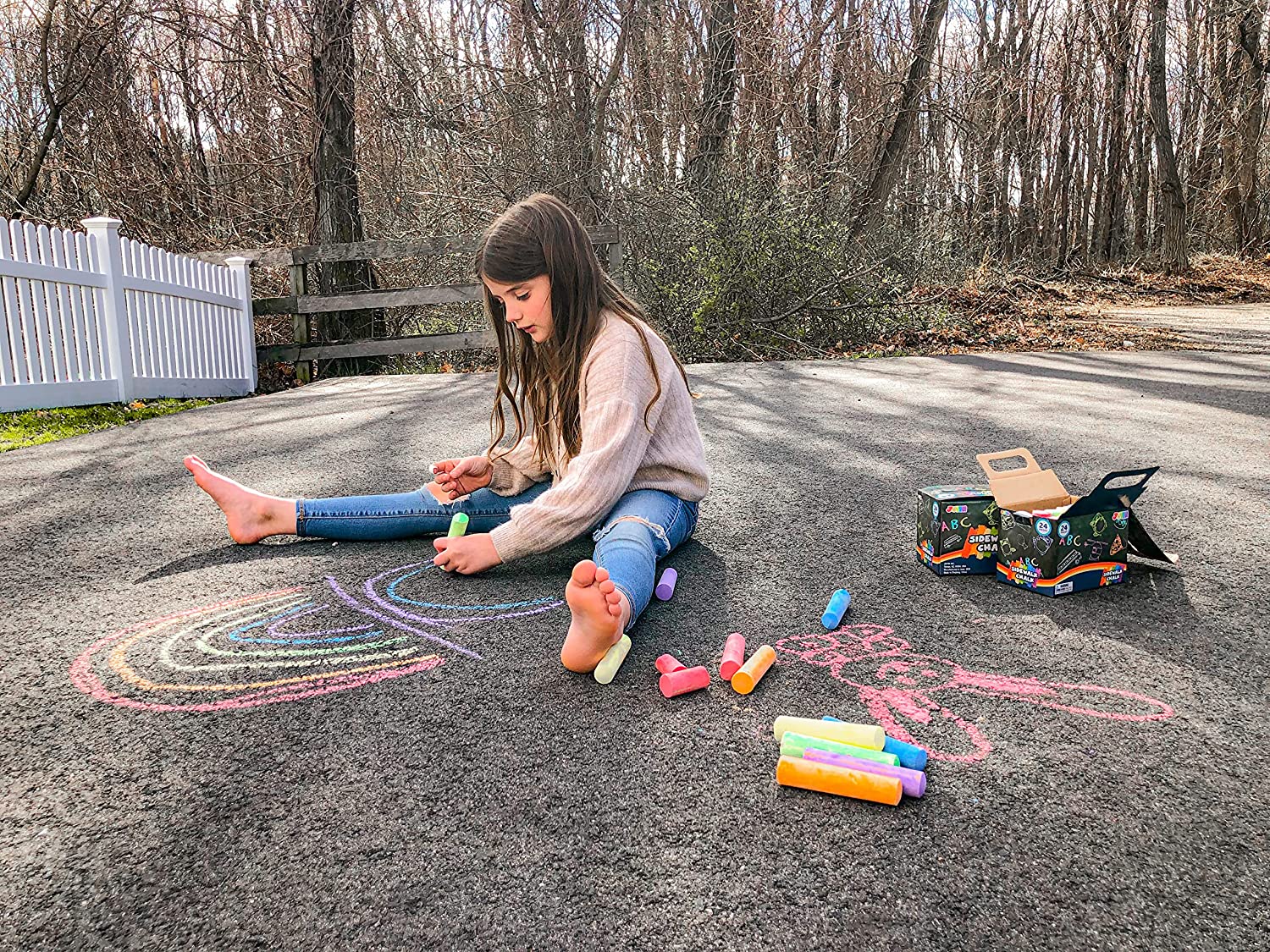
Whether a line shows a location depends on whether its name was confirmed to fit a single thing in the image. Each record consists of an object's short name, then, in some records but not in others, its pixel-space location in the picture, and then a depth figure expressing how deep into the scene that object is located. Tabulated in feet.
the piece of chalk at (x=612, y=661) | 6.68
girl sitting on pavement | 8.32
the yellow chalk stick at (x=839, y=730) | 5.46
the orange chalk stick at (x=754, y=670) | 6.45
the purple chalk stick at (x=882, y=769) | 5.10
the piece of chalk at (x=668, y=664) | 6.70
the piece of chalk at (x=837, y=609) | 7.69
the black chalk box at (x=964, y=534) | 8.92
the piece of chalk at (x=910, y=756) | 5.35
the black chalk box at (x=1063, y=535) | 8.20
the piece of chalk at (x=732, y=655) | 6.70
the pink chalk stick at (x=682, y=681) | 6.44
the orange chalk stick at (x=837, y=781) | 5.06
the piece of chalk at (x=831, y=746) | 5.33
